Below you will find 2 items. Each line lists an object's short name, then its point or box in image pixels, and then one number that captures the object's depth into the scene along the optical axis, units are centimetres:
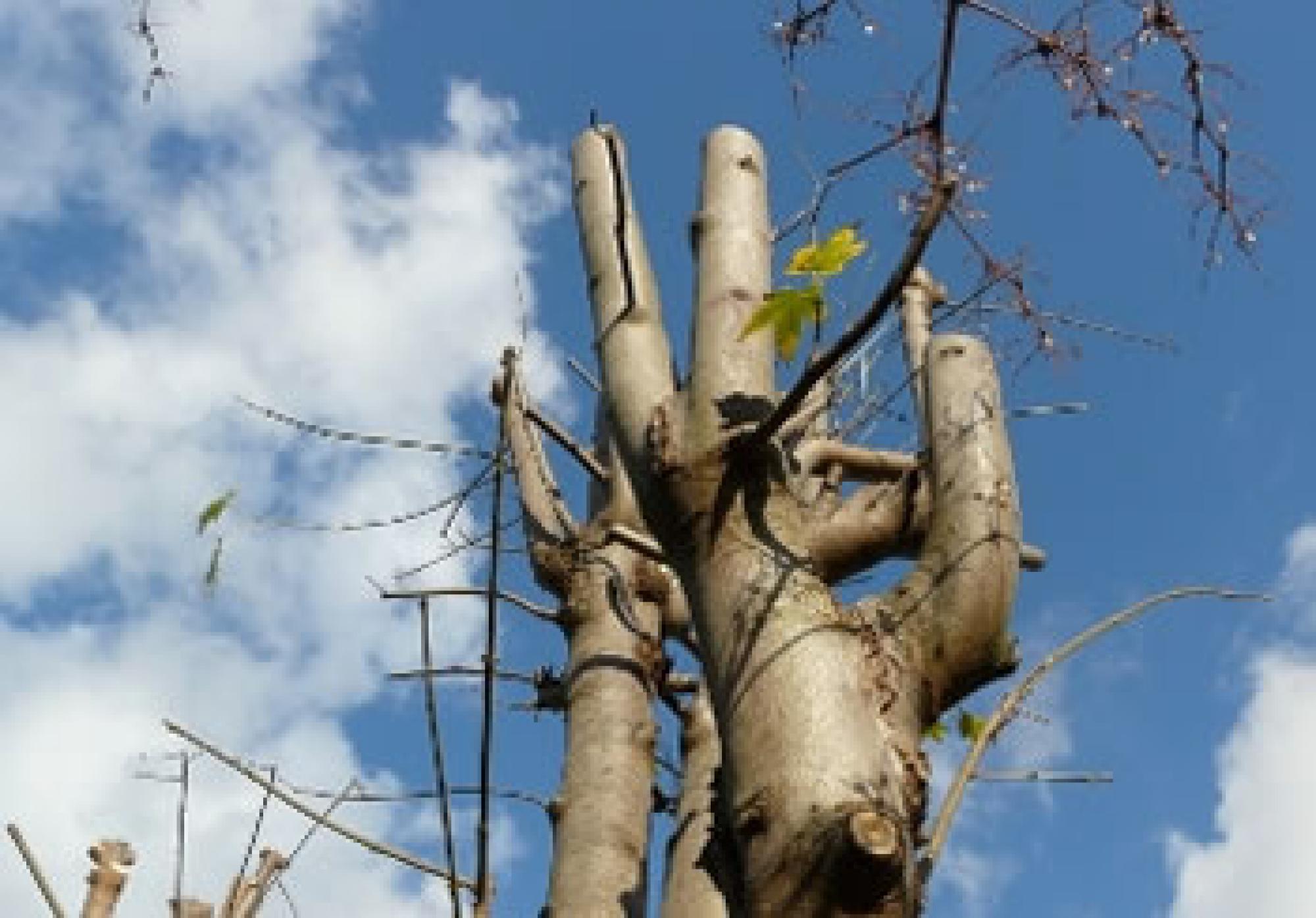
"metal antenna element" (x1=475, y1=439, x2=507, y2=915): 141
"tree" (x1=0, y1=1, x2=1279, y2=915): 134
